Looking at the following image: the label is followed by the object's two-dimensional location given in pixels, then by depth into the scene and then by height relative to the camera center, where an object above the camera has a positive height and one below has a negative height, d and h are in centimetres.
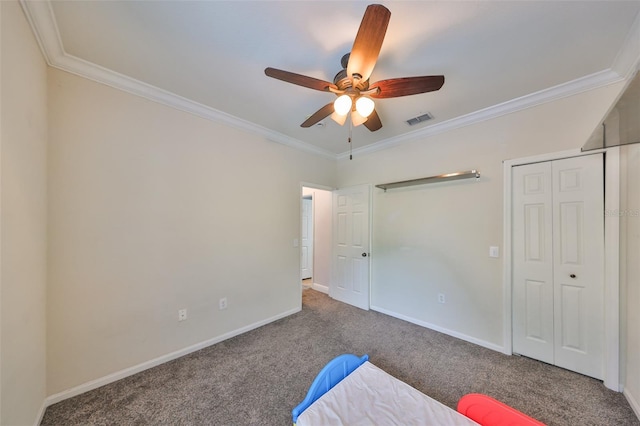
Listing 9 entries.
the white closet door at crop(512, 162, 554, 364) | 225 -48
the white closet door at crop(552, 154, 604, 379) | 202 -45
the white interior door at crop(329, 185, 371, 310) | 370 -55
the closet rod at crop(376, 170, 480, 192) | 262 +44
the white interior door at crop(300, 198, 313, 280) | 563 -63
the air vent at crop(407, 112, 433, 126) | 270 +115
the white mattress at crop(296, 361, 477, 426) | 110 -100
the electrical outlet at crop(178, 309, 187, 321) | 239 -106
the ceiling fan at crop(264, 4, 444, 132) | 126 +90
